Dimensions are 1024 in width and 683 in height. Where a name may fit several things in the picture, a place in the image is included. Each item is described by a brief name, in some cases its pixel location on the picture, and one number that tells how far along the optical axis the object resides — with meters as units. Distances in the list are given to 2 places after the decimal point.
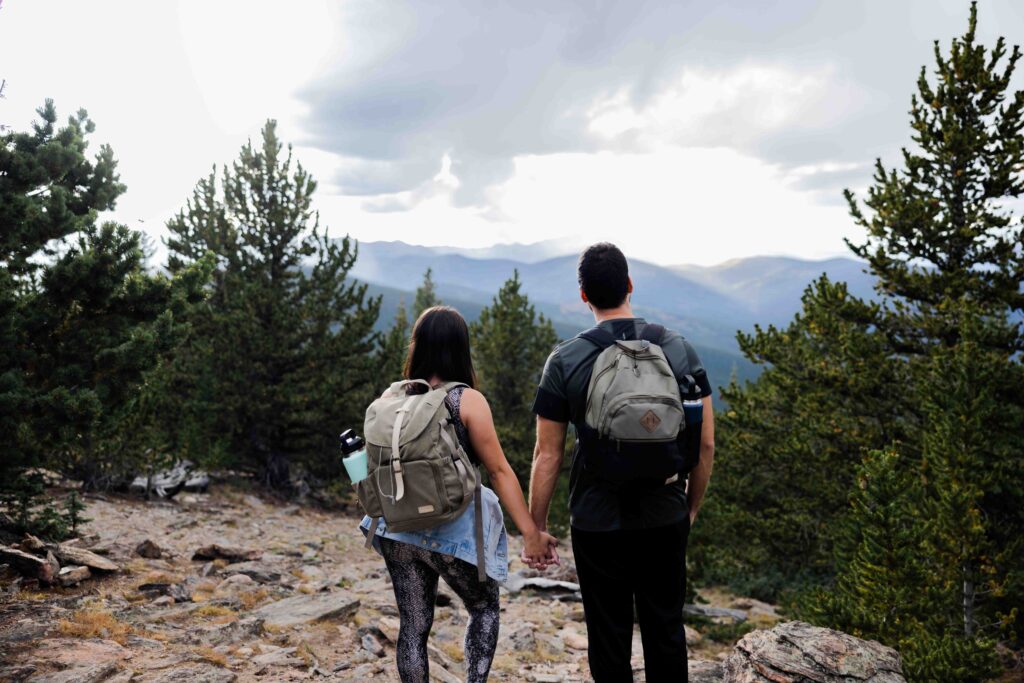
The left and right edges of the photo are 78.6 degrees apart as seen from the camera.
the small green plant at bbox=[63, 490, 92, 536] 7.61
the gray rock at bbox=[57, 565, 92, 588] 6.55
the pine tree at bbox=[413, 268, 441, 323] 51.26
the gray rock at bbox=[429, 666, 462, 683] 4.77
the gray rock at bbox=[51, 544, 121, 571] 7.07
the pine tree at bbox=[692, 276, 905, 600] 11.98
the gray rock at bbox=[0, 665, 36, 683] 4.10
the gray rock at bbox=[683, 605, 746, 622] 12.13
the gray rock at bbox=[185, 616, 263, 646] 5.50
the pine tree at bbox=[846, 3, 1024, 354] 11.10
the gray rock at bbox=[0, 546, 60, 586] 6.31
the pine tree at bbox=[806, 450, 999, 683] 5.82
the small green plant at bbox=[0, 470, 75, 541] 6.37
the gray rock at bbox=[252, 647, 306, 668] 5.01
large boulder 4.28
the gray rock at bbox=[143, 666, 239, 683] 4.31
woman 2.96
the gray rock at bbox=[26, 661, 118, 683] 4.12
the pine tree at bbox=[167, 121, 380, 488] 16.81
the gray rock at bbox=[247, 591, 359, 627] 6.34
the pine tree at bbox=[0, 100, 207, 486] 5.73
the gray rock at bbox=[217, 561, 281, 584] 8.40
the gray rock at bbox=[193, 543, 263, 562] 9.19
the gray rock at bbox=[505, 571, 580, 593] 10.54
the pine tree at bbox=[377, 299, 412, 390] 18.84
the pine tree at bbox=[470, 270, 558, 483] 18.92
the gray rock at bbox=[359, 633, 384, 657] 5.70
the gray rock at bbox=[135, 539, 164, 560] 8.64
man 2.96
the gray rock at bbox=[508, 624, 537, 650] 6.63
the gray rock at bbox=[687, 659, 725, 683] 5.30
